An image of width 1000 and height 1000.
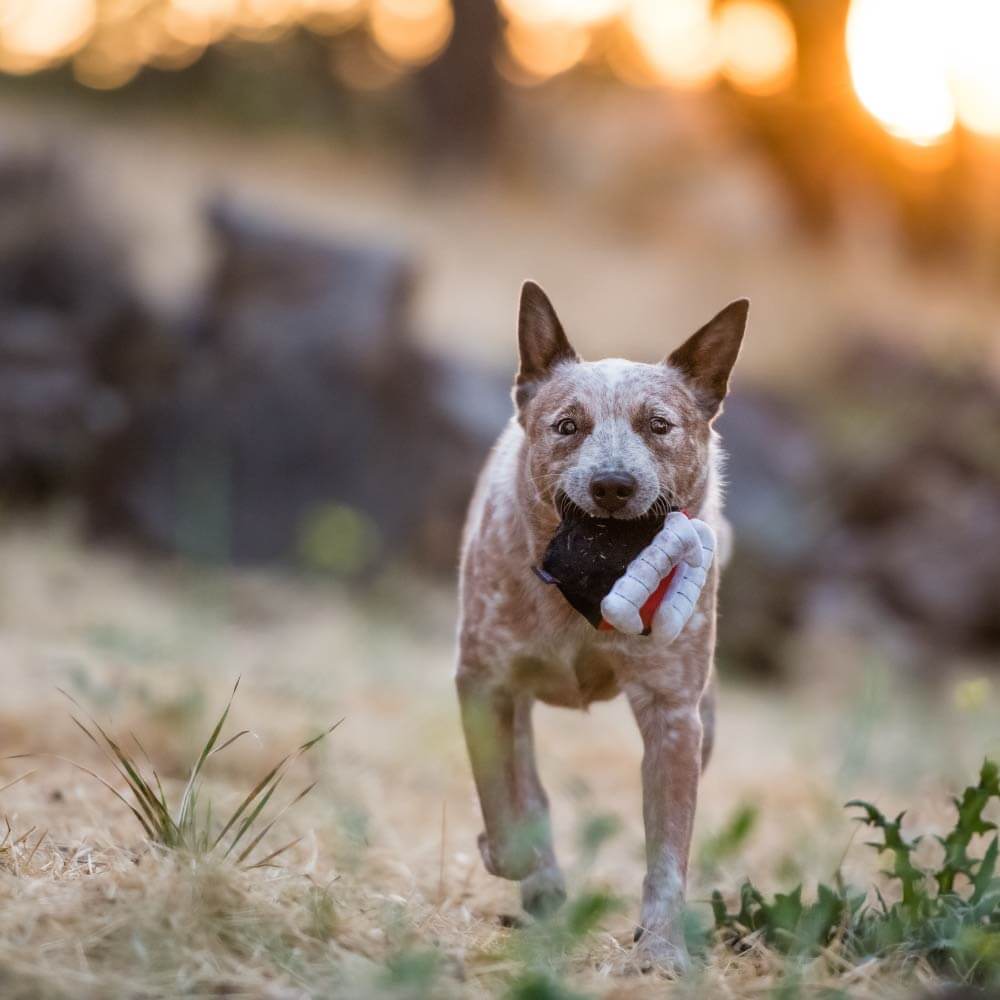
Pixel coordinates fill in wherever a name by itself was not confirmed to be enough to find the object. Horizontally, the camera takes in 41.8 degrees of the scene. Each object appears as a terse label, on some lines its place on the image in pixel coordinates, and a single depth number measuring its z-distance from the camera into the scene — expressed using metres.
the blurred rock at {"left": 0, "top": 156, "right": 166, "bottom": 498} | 11.81
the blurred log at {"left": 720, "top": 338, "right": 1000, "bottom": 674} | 11.31
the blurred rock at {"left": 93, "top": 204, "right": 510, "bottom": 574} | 11.54
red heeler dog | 3.75
